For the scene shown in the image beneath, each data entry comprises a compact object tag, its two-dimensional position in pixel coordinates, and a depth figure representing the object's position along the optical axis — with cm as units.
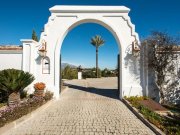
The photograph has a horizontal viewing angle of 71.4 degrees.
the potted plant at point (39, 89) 751
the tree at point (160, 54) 774
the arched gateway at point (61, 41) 800
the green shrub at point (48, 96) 730
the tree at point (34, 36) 1781
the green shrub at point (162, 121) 414
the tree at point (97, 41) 2241
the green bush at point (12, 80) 695
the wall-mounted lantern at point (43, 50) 797
